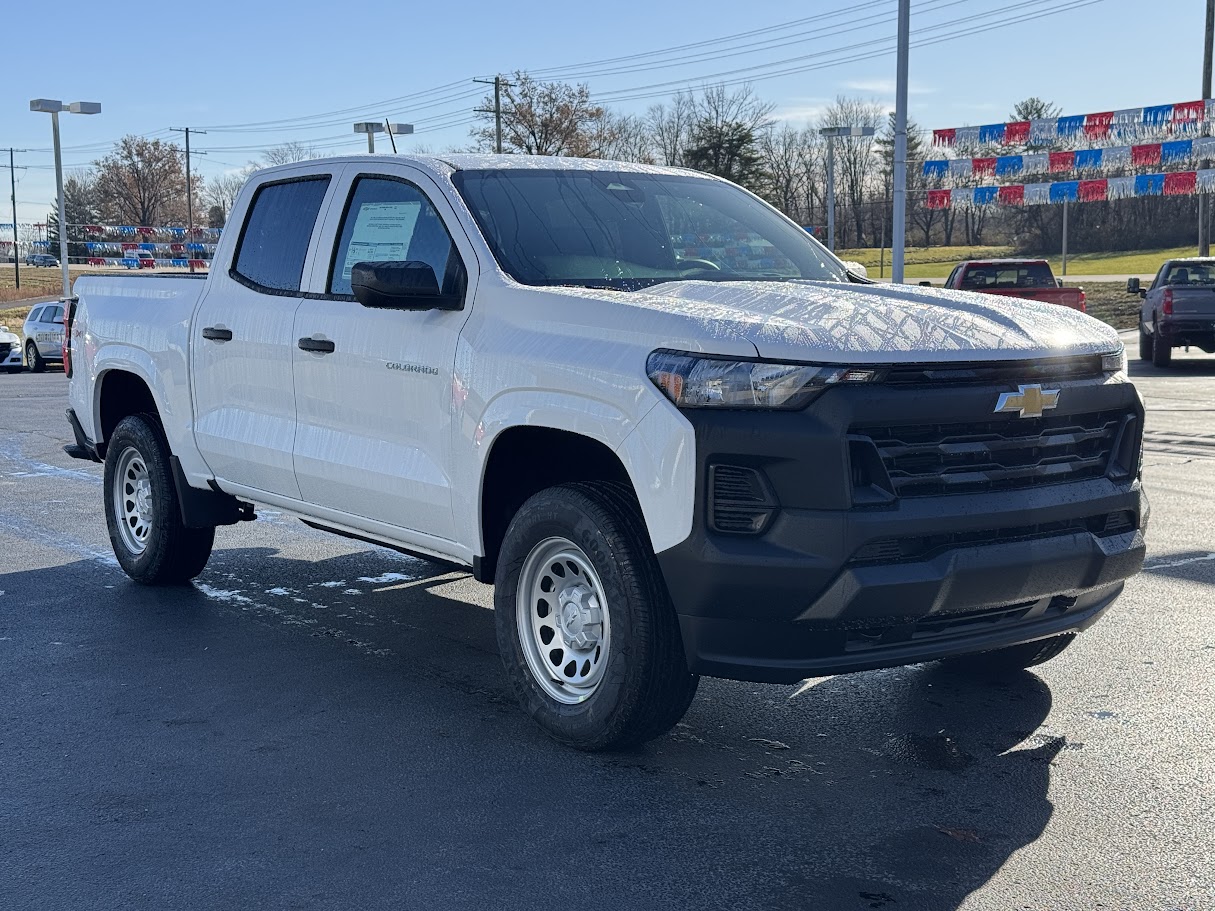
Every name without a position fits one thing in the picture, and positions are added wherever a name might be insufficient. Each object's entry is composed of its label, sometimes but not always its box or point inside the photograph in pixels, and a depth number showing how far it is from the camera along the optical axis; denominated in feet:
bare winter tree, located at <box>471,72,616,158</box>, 213.87
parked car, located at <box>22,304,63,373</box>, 95.35
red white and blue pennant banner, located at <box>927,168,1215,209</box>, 147.54
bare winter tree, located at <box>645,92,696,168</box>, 288.30
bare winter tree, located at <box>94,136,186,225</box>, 326.24
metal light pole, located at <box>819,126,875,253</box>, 141.18
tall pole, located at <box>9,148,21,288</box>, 219.39
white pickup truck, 13.00
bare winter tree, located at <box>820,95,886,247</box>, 335.67
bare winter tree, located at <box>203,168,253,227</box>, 318.04
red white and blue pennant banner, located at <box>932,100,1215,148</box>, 130.21
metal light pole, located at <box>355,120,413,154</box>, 131.23
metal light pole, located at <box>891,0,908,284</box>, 80.18
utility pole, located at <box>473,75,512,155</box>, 207.65
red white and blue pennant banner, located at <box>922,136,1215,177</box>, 127.44
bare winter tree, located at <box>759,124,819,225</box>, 321.52
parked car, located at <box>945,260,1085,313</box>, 78.43
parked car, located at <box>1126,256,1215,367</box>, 70.69
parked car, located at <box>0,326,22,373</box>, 97.66
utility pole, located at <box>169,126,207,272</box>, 309.34
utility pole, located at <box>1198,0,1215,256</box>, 136.87
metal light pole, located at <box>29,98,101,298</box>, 130.82
